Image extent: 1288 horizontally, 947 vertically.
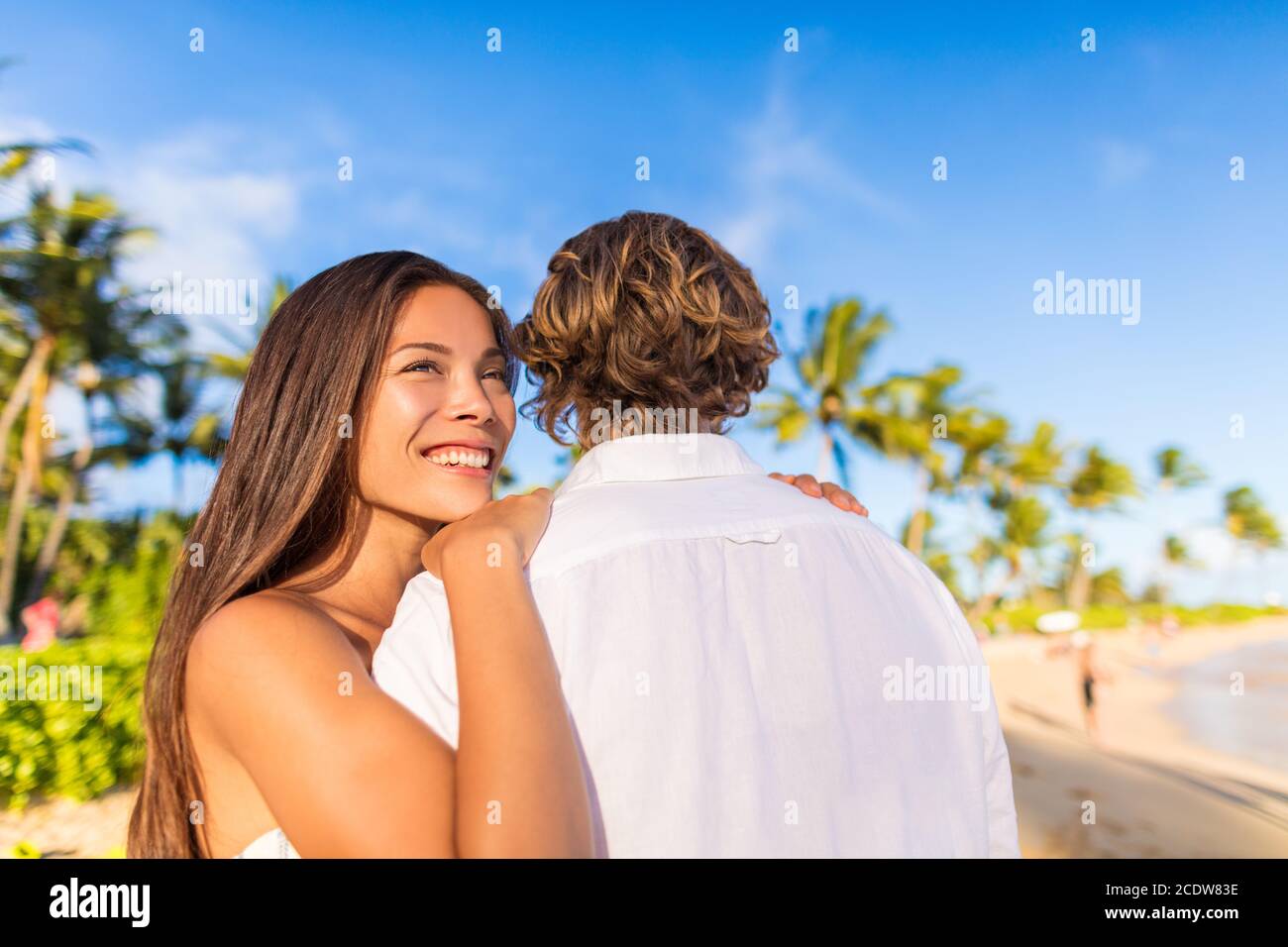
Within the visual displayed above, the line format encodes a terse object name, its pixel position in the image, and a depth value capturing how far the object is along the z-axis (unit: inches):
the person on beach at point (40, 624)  387.9
